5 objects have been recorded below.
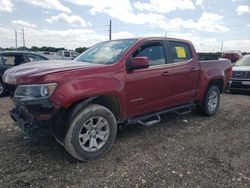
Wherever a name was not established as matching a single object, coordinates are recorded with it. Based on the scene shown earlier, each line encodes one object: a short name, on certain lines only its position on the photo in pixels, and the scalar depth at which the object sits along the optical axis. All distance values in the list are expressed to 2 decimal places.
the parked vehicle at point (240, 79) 7.18
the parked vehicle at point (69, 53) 18.67
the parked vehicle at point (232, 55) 13.21
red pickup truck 2.43
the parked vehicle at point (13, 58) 6.31
